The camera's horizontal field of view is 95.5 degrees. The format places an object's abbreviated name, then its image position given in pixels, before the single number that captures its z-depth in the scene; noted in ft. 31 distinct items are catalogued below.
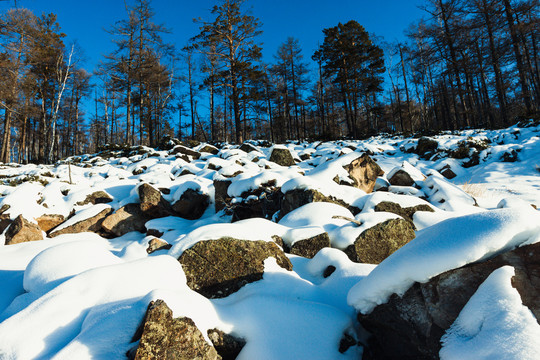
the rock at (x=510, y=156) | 27.86
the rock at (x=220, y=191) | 22.20
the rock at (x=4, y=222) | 18.58
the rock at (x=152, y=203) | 21.34
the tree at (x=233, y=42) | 51.47
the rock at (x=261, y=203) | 19.08
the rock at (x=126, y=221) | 20.12
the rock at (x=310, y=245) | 11.97
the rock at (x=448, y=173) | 28.73
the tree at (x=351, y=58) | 62.18
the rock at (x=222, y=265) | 8.61
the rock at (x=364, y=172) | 22.07
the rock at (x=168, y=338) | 5.11
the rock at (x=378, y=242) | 11.41
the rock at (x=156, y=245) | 12.17
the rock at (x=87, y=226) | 19.06
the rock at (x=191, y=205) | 22.00
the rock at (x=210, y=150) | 44.74
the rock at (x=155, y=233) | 17.92
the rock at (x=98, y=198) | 23.26
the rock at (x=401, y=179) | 22.79
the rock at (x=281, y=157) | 33.88
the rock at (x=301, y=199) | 16.35
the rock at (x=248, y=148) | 43.46
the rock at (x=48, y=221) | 19.78
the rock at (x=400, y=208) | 15.74
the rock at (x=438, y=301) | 4.76
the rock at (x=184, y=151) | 42.69
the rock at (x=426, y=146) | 37.18
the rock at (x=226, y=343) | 6.24
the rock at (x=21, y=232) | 17.12
